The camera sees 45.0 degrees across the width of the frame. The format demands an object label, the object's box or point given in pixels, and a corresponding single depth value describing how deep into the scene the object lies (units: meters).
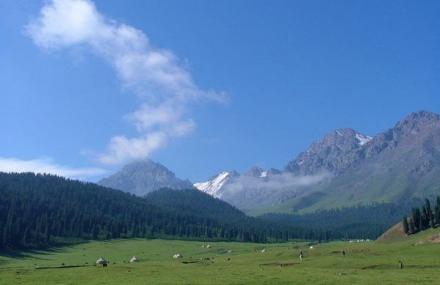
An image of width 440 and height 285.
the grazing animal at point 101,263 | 113.32
